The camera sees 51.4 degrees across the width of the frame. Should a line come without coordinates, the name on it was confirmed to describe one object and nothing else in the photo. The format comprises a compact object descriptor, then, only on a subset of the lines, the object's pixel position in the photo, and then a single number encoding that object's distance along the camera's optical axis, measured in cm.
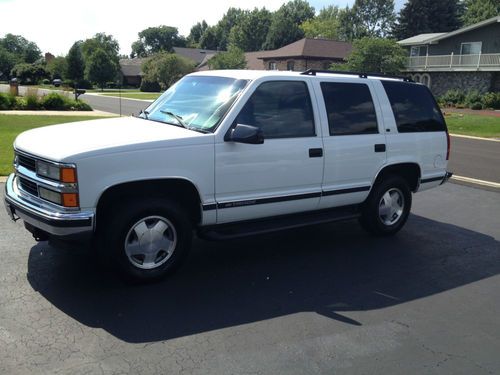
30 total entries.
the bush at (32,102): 2559
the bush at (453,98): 3803
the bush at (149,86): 6431
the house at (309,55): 5469
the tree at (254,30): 10538
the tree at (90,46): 8162
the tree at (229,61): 5519
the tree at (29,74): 7319
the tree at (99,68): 6825
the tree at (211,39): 13562
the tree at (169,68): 5703
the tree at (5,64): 9230
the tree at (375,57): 3953
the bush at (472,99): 3641
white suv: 443
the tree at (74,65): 6638
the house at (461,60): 3966
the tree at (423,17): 7000
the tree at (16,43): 13434
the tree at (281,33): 9671
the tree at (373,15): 10212
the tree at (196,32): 15788
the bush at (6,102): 2473
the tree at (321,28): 9750
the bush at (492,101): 3538
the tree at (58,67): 6788
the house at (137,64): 8950
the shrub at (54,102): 2611
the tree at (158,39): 14912
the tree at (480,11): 7756
